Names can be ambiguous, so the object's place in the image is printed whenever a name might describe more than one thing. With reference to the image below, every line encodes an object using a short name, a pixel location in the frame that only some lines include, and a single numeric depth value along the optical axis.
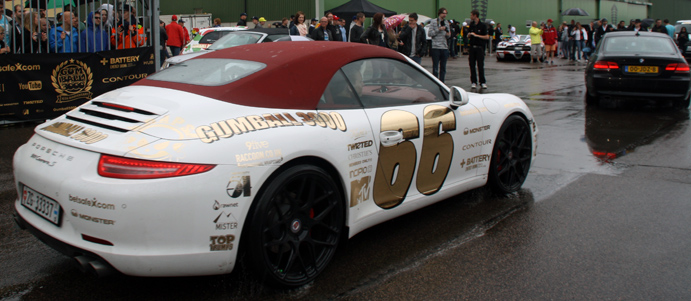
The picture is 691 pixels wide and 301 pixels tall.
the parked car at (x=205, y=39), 15.42
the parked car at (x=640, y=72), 10.25
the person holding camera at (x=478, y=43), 13.60
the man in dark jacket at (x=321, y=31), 16.00
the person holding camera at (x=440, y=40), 13.65
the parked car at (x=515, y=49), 26.19
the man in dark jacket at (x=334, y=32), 16.85
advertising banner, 8.77
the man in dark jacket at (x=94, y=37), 9.64
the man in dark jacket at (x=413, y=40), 13.48
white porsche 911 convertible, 2.77
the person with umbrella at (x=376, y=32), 12.81
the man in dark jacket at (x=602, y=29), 24.14
